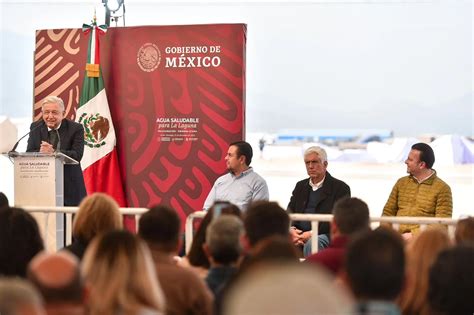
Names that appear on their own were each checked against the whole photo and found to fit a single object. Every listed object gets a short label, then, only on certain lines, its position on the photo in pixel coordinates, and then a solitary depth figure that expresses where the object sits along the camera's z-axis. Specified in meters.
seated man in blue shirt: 11.29
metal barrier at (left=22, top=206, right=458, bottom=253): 8.68
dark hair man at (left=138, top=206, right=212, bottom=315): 5.41
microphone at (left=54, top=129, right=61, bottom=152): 10.88
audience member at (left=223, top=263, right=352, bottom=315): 2.66
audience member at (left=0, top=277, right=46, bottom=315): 3.01
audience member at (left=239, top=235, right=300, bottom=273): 5.01
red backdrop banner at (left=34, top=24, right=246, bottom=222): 12.74
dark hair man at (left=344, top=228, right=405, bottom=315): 3.88
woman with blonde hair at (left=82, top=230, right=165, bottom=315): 4.49
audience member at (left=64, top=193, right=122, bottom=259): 6.91
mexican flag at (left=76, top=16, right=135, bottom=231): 13.05
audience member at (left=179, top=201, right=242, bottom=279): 6.91
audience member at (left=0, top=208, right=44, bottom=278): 6.22
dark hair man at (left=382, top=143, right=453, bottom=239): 10.76
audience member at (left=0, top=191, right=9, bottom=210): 8.36
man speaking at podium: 11.07
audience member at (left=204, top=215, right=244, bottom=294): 5.87
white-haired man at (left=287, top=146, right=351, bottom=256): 11.26
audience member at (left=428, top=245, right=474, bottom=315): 4.58
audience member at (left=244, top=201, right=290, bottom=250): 6.28
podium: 10.44
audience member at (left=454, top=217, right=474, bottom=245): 6.55
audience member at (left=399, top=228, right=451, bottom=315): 5.49
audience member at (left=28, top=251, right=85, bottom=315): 3.47
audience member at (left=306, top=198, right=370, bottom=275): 6.60
